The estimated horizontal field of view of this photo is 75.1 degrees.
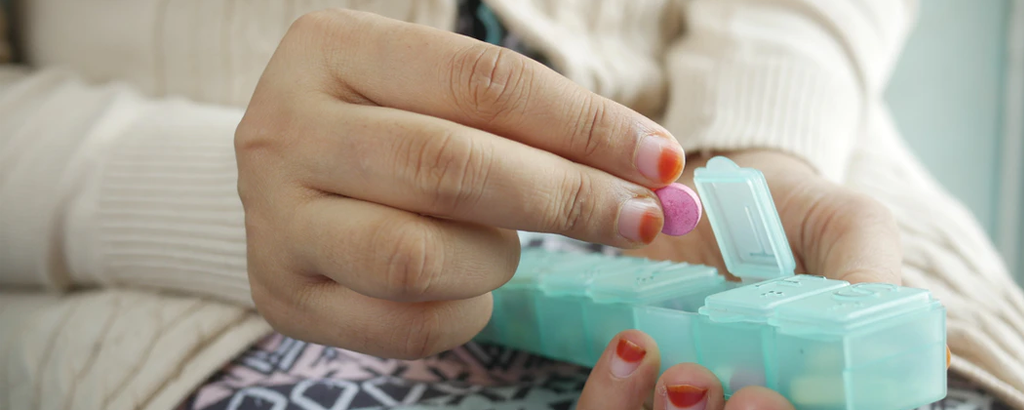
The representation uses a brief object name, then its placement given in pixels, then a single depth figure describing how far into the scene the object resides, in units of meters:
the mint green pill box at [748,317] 0.30
